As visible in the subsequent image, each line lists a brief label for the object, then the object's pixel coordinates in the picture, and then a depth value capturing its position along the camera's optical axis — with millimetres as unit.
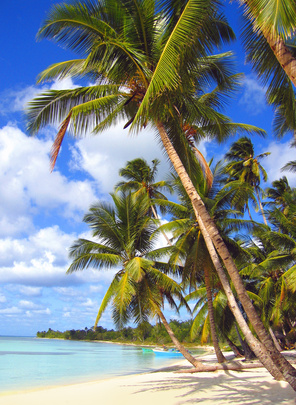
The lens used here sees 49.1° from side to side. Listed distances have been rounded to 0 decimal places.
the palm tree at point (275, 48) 3965
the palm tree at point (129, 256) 12289
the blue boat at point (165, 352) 35406
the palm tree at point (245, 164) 25297
